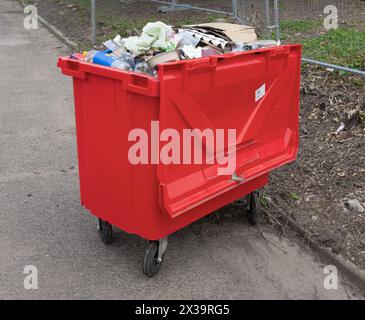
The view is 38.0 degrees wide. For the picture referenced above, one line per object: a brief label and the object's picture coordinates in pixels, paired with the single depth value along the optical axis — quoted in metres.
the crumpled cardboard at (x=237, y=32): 3.79
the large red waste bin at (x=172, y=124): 2.99
